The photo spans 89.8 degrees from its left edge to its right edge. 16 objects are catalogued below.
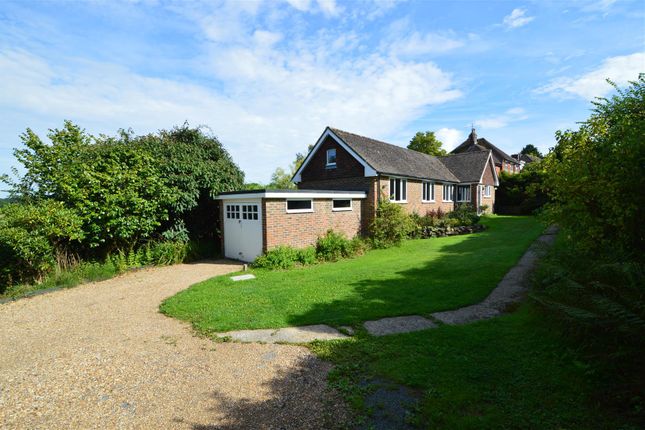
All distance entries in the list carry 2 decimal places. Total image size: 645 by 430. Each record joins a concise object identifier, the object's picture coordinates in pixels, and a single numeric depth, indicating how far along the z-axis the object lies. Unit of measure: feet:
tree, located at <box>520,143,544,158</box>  284.20
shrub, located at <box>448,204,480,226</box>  71.07
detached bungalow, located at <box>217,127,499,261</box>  42.42
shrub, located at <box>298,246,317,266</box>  40.96
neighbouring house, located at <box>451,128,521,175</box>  166.40
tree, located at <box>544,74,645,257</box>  17.60
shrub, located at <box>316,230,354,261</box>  44.21
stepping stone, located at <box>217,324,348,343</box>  18.92
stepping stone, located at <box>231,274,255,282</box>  33.40
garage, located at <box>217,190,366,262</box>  41.11
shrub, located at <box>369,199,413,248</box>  54.49
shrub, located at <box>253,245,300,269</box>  38.73
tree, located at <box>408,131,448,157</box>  164.25
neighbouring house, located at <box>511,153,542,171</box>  216.84
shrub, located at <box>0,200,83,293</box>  31.68
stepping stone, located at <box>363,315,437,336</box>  19.47
